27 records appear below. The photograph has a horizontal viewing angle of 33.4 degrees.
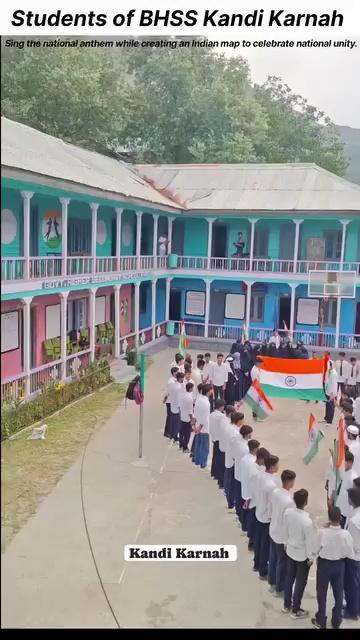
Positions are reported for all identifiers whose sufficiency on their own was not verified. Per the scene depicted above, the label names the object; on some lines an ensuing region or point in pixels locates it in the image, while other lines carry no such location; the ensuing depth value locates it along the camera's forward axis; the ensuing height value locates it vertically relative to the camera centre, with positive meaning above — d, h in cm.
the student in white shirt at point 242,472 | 768 -302
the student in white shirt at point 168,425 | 1227 -375
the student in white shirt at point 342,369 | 1413 -289
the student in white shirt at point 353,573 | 638 -345
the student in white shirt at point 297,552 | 620 -319
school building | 1600 -49
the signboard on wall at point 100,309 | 2031 -242
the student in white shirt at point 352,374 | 1409 -300
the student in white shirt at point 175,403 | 1171 -318
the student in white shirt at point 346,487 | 729 -292
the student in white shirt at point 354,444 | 837 -282
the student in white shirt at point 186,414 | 1119 -323
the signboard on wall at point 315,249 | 2409 -15
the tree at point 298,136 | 3581 +658
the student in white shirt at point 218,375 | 1402 -310
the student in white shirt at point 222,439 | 942 -309
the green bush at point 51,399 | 1230 -376
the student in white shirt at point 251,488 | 729 -304
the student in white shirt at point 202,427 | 1030 -320
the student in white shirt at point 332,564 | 604 -324
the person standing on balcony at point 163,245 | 2444 -19
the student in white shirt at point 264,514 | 695 -315
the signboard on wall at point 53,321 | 1727 -244
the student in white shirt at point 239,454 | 830 -294
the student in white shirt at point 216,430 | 963 -303
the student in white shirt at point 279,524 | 655 -306
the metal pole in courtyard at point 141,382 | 1073 -260
